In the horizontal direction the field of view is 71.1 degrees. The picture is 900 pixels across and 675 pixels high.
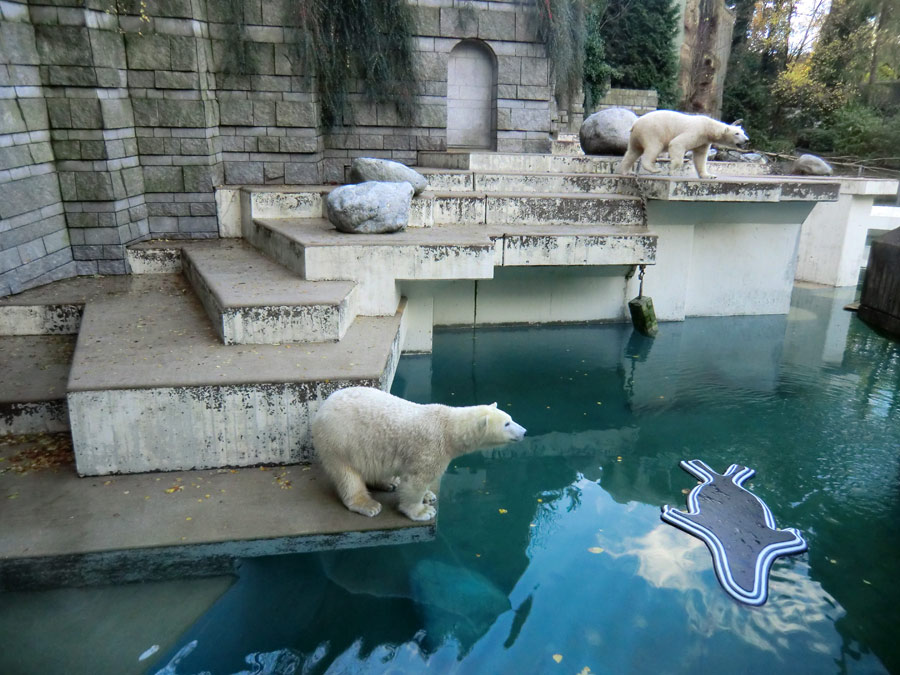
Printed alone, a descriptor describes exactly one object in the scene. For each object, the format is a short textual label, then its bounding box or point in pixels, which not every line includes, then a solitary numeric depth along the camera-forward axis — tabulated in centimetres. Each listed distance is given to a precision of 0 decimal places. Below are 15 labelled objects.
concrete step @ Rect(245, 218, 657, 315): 550
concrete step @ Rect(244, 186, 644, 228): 708
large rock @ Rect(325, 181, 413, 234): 591
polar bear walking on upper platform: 755
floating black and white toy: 349
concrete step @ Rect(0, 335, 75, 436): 418
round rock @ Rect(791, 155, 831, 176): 1135
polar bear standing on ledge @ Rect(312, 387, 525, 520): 335
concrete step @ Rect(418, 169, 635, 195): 788
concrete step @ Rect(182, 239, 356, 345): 445
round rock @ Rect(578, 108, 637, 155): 952
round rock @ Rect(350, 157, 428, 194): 686
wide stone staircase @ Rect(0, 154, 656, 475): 378
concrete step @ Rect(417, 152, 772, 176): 862
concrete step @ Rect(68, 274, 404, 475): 370
